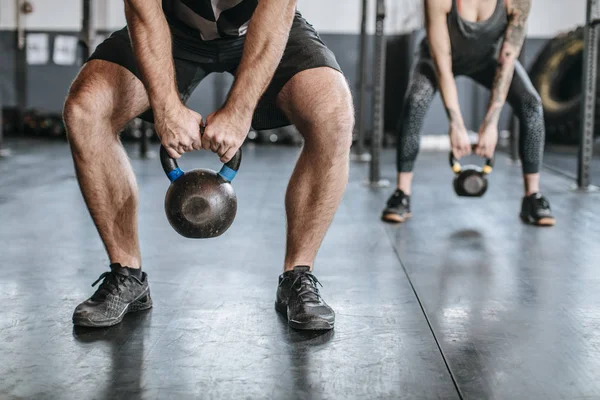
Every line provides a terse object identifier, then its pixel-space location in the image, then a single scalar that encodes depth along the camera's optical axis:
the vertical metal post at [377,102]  3.91
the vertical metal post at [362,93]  4.91
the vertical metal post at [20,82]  7.52
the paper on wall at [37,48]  7.54
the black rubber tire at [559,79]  6.21
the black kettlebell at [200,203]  1.46
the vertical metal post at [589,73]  3.74
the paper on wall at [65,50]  7.55
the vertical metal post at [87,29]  4.25
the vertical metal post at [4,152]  5.40
